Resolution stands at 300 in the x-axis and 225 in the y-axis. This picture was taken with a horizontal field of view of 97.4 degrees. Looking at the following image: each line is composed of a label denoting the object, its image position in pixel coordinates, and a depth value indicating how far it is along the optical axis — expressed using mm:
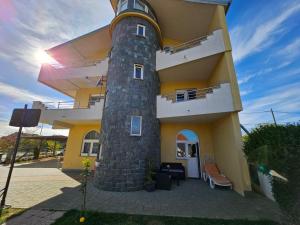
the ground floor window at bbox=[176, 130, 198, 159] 10227
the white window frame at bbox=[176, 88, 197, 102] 11038
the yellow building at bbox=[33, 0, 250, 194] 7531
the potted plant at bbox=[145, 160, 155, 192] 6787
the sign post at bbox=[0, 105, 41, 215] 5074
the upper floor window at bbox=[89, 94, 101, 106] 13086
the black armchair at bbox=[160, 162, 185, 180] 8219
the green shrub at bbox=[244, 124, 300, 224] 2990
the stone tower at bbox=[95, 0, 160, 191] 7163
